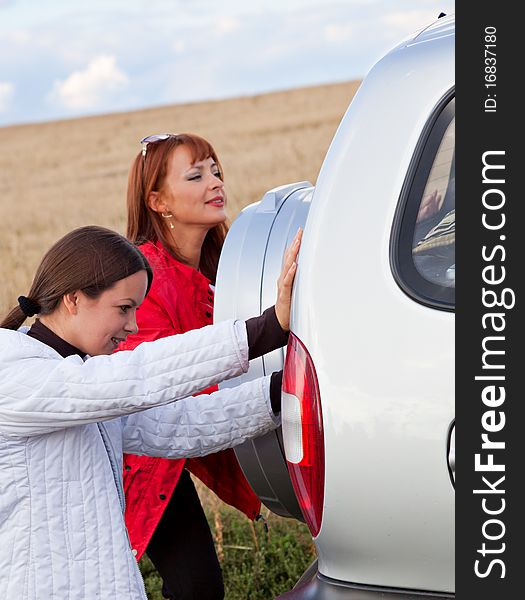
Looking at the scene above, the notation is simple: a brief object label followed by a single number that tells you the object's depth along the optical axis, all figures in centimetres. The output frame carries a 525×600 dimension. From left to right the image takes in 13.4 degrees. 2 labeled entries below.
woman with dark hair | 499
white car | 427
